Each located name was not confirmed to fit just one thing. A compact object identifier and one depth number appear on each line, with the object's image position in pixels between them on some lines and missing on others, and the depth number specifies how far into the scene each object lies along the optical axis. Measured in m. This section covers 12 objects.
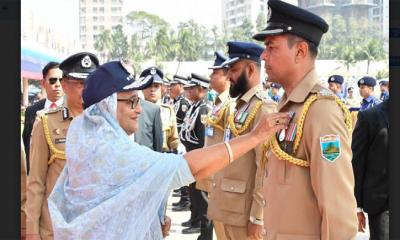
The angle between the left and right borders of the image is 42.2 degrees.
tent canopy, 14.30
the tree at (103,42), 43.97
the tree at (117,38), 39.76
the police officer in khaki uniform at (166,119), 7.22
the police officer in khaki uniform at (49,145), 3.11
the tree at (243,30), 63.59
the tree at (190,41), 66.94
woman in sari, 1.94
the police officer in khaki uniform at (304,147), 2.10
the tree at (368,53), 32.67
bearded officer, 3.62
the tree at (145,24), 53.22
